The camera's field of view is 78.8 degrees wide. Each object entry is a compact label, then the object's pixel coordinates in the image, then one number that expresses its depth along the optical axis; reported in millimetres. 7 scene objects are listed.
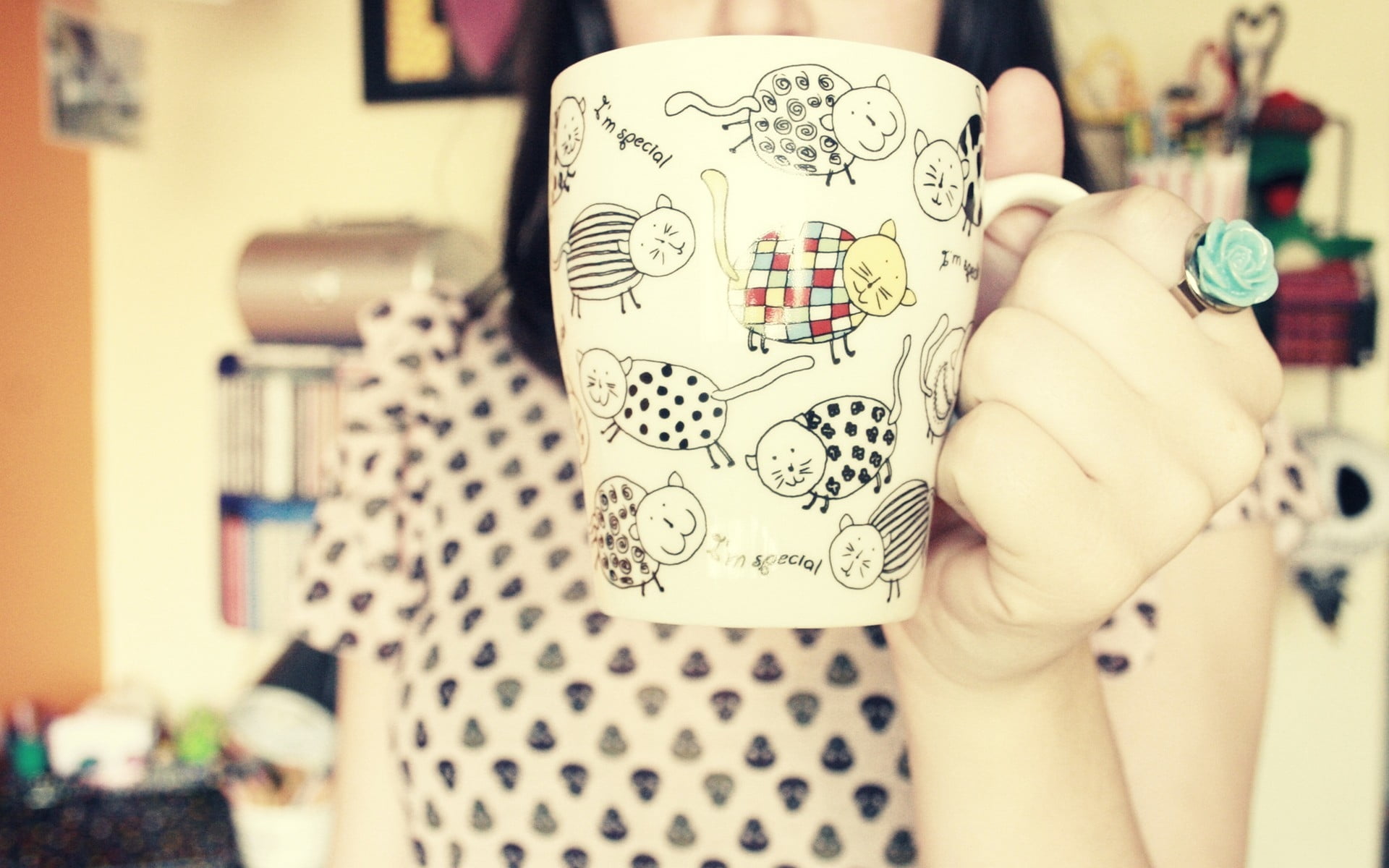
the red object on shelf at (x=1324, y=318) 1256
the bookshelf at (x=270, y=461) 1448
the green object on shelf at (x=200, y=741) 1629
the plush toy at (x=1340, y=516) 1192
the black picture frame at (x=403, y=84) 1635
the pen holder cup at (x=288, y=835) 1333
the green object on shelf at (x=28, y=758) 1549
